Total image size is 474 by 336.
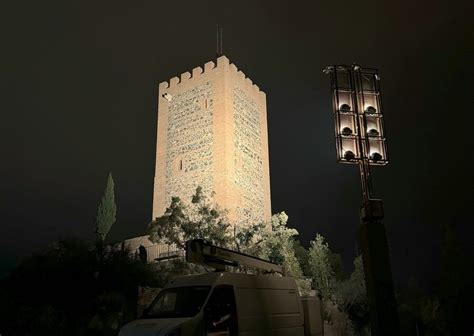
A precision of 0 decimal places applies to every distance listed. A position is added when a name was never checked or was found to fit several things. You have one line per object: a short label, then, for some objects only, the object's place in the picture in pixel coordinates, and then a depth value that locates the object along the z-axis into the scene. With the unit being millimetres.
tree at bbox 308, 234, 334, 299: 22081
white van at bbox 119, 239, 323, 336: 7506
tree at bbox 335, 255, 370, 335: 19684
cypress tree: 30094
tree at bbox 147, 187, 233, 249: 17734
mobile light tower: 6484
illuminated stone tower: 23500
